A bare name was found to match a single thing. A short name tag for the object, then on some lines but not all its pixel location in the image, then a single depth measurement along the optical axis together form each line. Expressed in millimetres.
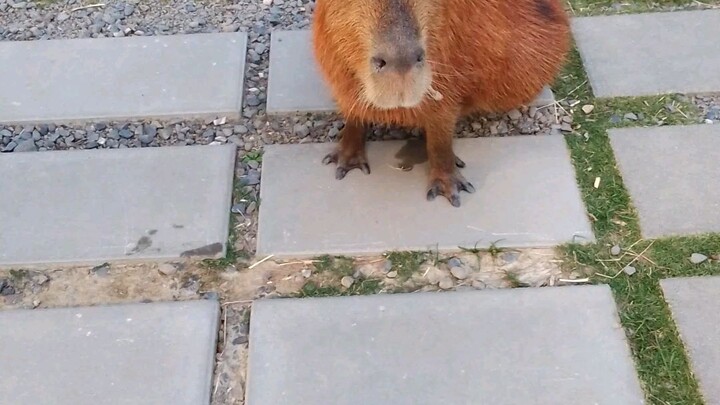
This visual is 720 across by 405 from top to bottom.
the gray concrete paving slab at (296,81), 2719
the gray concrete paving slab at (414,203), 2256
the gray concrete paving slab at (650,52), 2734
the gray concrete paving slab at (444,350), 1866
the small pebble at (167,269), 2209
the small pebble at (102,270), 2215
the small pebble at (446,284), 2148
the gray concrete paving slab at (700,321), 1878
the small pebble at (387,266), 2199
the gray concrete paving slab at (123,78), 2723
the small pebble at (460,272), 2168
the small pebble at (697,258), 2166
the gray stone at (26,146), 2613
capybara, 1828
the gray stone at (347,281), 2158
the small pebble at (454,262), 2199
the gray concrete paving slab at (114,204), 2260
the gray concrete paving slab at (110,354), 1891
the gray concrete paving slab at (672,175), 2273
